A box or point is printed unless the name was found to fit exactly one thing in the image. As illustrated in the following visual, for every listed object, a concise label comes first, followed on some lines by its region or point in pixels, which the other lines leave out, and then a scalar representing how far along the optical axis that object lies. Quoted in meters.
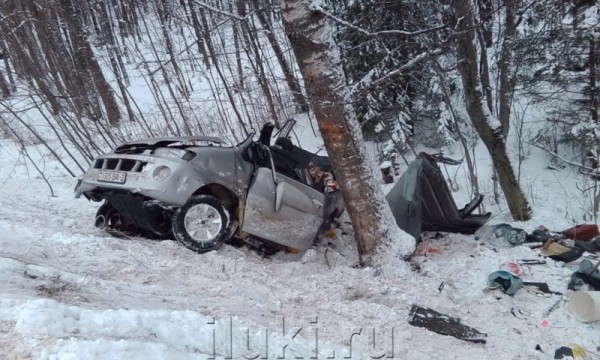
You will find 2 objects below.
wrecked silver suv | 5.07
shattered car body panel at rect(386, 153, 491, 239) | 6.24
